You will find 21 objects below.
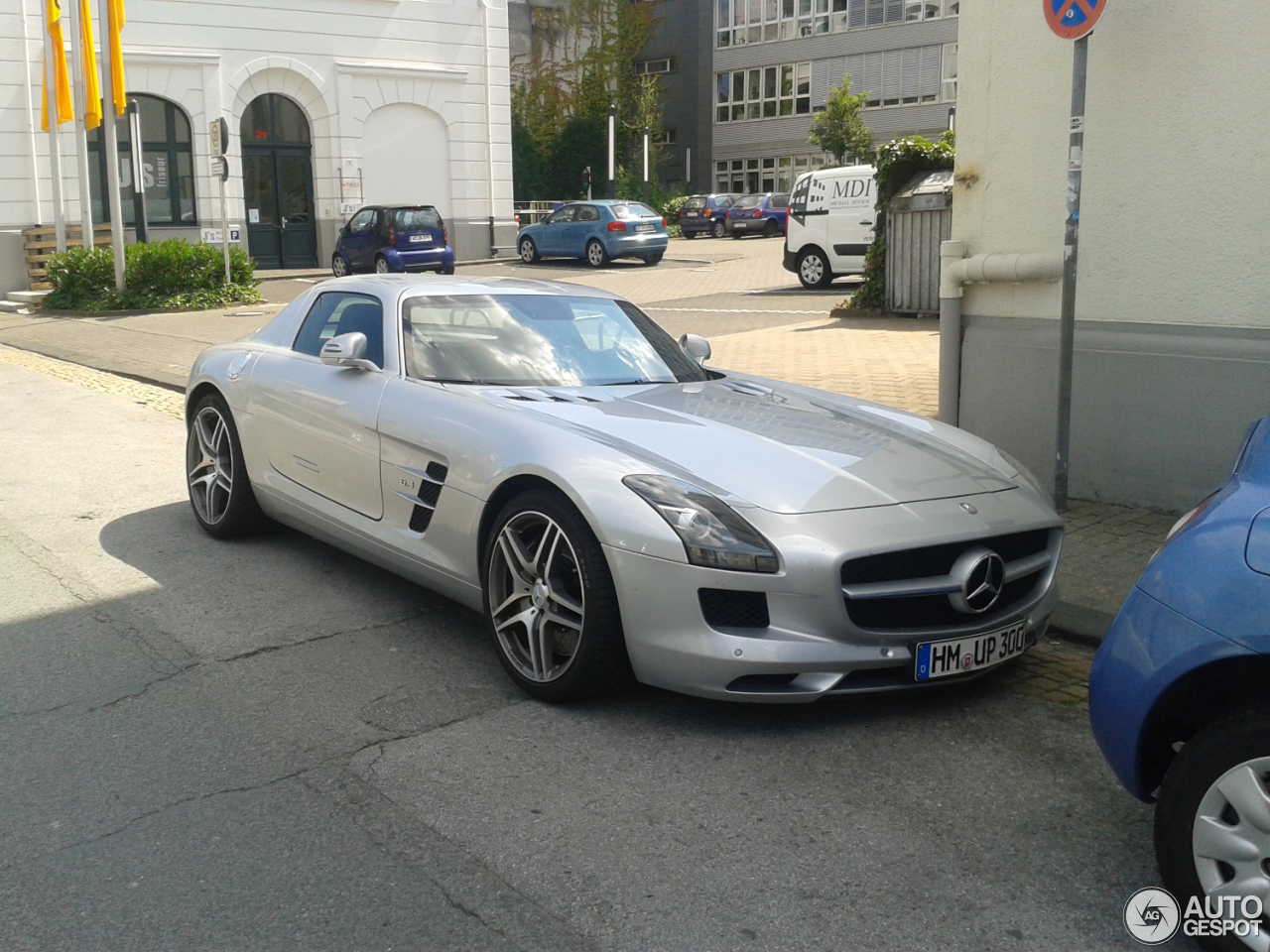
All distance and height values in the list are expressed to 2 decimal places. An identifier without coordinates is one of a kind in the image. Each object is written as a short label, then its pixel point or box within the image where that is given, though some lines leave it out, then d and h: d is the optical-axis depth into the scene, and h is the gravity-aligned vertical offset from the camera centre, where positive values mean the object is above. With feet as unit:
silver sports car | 12.44 -2.70
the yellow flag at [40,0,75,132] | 70.59 +10.49
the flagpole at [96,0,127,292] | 63.72 +6.41
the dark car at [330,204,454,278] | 83.15 +0.85
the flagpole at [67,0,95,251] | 67.00 +7.73
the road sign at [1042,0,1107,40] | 18.37 +3.33
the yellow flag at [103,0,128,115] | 62.85 +10.23
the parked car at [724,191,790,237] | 140.05 +3.72
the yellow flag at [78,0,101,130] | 66.44 +9.45
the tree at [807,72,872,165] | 168.86 +16.15
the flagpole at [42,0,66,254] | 72.84 +6.87
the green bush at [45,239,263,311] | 68.33 -1.22
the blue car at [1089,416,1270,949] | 8.39 -3.13
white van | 62.75 +1.30
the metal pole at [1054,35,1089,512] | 18.94 -0.47
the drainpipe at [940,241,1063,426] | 23.18 -0.54
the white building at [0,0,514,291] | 83.97 +10.21
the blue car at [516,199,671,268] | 95.76 +1.43
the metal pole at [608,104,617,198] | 121.40 +10.24
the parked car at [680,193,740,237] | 143.64 +3.99
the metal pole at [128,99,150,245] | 71.26 +4.32
